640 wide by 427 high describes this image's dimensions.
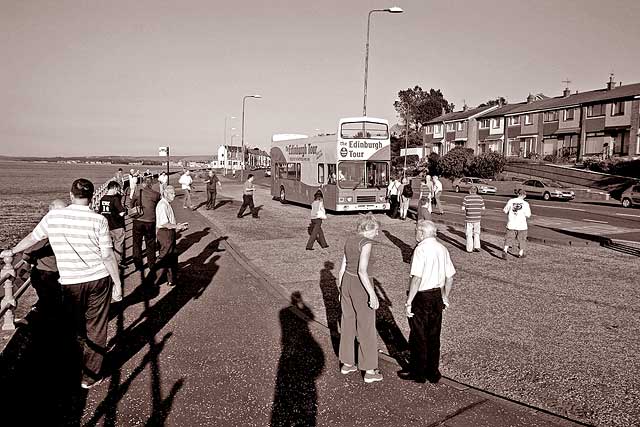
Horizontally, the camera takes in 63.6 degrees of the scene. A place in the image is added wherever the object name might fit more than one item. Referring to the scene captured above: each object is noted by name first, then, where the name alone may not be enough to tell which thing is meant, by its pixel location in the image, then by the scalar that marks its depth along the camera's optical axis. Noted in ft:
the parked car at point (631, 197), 94.84
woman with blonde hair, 17.15
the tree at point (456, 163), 168.66
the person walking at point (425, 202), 42.55
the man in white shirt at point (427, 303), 17.12
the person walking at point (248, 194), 66.54
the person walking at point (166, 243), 30.01
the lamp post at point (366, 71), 87.81
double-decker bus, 70.44
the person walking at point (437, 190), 74.33
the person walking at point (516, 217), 38.75
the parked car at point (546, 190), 113.60
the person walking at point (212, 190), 80.74
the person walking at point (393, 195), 71.71
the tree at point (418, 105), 363.97
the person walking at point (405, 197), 64.85
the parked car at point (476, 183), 137.49
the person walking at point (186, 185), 81.10
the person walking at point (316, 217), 43.09
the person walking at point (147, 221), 31.76
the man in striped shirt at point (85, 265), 15.89
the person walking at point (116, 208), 35.22
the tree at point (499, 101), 287.34
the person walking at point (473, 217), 41.01
